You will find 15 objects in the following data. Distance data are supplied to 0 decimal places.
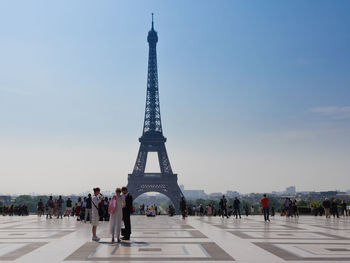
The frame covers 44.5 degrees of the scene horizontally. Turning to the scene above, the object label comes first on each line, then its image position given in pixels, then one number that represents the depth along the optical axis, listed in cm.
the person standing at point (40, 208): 3725
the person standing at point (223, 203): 3618
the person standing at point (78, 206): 3138
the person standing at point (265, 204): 2866
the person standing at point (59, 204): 3458
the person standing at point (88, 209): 2442
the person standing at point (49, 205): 3428
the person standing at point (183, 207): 3433
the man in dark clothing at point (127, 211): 1587
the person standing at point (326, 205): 3494
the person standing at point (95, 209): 1598
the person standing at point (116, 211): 1528
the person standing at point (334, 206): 3814
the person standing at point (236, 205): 3422
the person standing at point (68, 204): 3452
